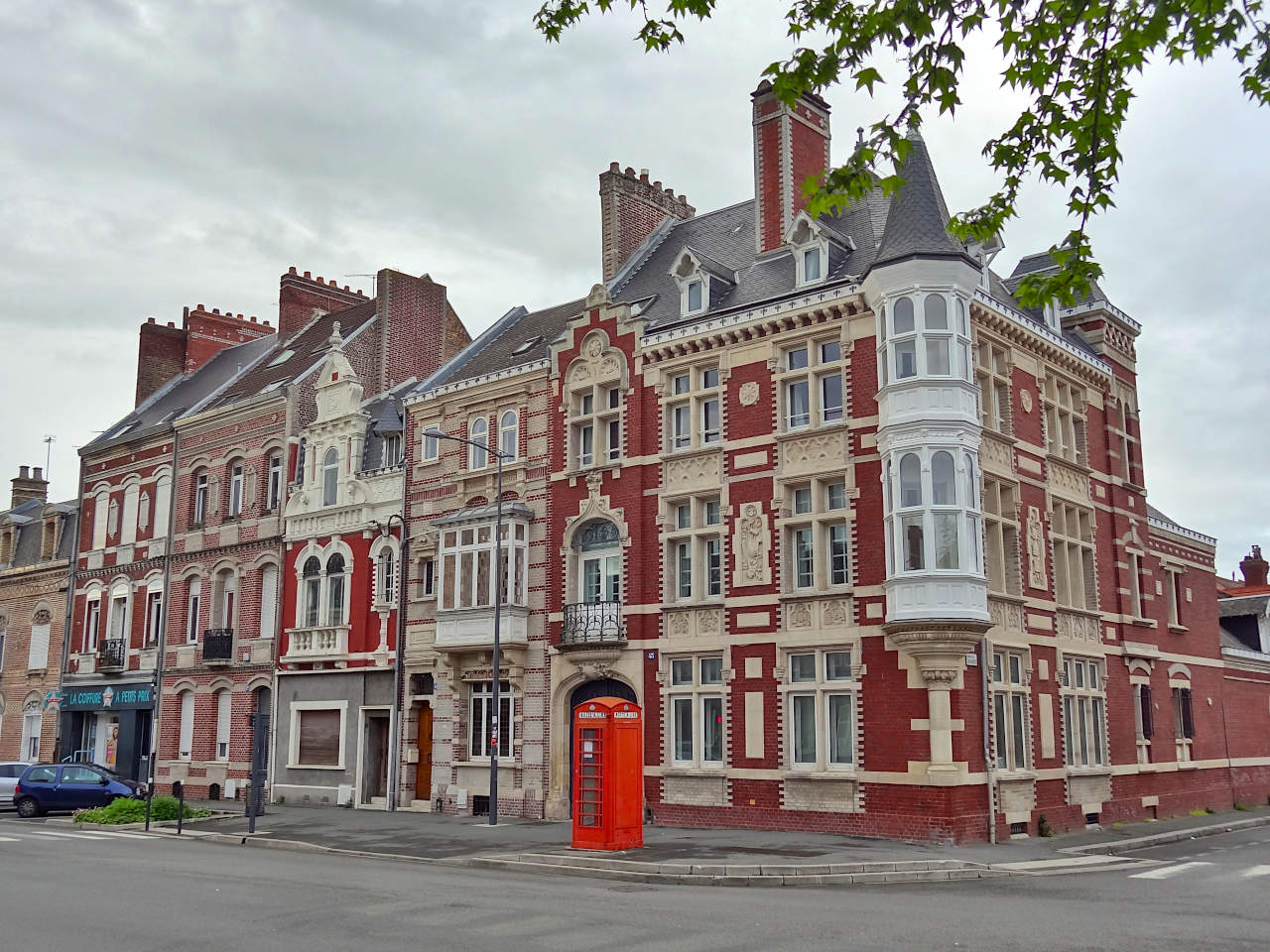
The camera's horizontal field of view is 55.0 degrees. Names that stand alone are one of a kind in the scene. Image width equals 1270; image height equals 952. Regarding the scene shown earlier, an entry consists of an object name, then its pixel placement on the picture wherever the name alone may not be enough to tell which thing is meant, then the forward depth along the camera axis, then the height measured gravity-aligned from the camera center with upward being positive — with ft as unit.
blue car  98.07 -5.62
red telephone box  62.39 -2.89
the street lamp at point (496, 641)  82.43 +5.32
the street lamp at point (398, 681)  98.68 +3.08
